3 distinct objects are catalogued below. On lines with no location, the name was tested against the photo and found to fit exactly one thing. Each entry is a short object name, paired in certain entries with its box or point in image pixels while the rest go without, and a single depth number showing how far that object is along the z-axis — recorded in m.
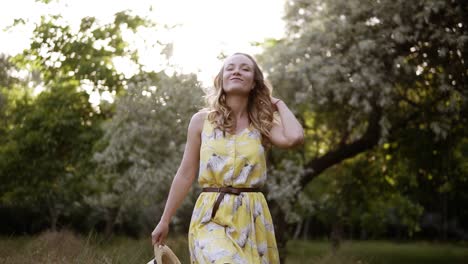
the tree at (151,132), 12.03
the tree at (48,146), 14.88
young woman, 3.57
